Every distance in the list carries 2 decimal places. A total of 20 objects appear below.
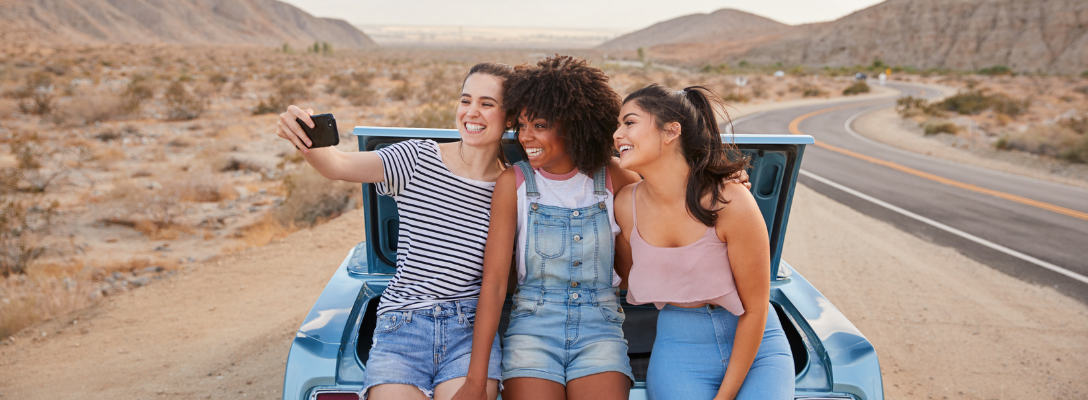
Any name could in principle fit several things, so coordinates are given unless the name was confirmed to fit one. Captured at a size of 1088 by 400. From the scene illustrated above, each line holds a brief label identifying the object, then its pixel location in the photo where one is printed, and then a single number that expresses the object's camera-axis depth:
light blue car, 1.79
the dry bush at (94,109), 13.54
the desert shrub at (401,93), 20.73
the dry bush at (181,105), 15.01
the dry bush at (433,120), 11.18
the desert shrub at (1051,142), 13.30
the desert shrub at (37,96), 14.21
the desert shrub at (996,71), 51.97
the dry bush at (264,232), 6.13
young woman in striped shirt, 1.98
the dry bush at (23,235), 5.21
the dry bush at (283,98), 16.08
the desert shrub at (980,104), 21.25
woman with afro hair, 1.94
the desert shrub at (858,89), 34.81
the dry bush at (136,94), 14.56
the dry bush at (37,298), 3.92
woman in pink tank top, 1.87
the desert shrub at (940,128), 17.77
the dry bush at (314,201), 7.04
